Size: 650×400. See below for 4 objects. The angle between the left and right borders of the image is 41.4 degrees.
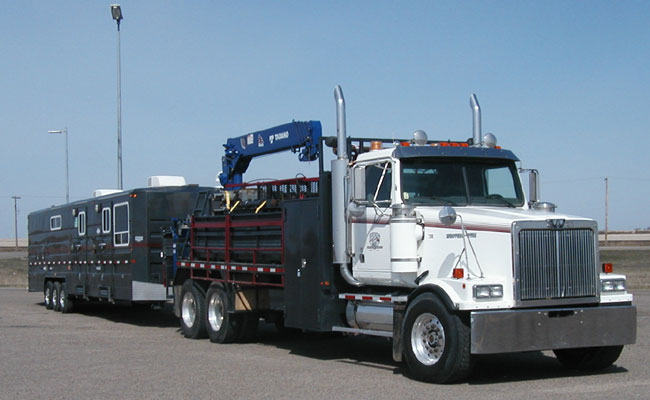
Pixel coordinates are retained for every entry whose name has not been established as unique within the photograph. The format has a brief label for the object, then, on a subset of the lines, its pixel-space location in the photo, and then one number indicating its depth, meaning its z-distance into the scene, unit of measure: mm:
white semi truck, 10422
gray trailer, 19125
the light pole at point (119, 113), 29266
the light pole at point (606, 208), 78000
